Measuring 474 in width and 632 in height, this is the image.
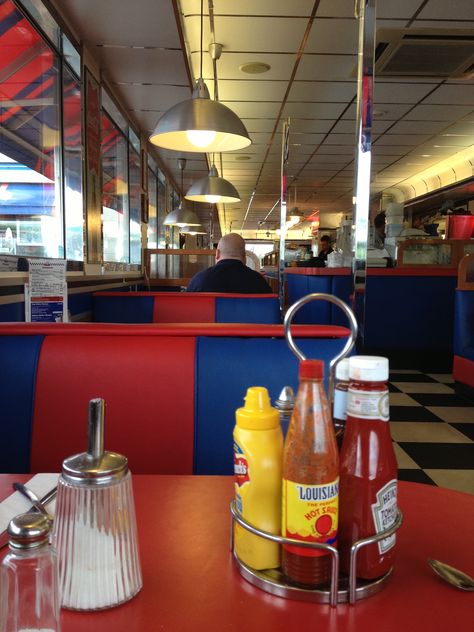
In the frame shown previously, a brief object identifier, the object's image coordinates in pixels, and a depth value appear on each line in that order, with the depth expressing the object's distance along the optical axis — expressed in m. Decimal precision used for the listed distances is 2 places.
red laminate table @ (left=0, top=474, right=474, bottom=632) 0.55
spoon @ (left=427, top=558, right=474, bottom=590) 0.61
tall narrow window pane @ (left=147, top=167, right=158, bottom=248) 8.90
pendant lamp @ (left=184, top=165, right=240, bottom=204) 5.06
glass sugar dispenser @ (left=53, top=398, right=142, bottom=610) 0.55
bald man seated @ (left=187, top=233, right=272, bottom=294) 3.93
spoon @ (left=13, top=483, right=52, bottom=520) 0.76
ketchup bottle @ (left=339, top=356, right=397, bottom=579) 0.59
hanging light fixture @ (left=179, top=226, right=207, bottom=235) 10.61
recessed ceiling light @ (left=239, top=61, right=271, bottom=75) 4.96
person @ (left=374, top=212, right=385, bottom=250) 7.43
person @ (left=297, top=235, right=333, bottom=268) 9.47
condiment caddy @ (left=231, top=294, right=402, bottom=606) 0.58
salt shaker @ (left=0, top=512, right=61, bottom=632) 0.45
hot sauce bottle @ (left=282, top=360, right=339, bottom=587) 0.58
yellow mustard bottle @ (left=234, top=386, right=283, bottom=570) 0.61
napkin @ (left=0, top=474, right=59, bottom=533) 0.75
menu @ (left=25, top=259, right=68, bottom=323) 2.67
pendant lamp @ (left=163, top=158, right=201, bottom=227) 7.61
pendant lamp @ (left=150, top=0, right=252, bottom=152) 2.68
